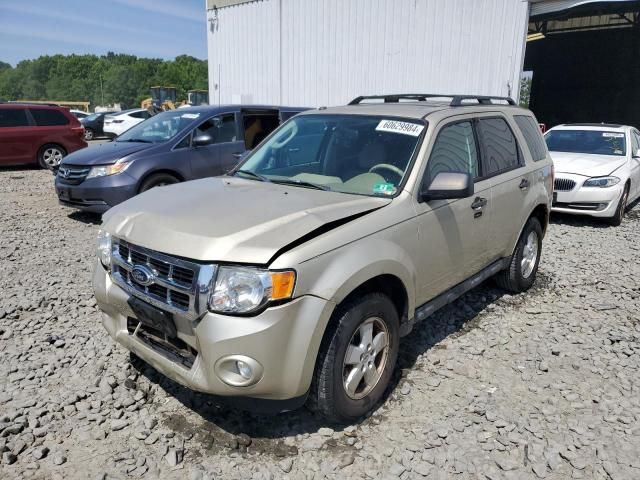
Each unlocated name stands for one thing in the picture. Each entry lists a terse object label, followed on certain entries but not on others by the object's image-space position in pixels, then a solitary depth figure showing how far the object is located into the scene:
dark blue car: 7.16
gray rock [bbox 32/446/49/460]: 2.71
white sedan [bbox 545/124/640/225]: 8.14
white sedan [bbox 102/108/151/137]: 22.56
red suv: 12.78
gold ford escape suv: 2.46
